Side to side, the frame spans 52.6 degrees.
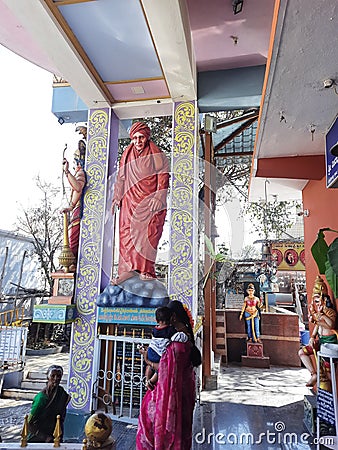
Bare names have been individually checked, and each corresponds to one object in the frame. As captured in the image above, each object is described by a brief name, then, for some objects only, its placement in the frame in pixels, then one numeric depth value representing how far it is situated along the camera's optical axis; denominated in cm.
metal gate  352
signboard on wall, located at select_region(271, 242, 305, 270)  1209
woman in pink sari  222
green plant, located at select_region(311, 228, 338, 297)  279
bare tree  938
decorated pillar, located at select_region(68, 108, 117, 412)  392
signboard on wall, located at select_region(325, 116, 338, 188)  265
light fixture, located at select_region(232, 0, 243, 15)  360
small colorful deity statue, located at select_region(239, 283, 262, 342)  691
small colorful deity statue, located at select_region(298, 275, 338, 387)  347
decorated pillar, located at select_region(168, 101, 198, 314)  388
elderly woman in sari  191
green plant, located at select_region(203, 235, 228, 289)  525
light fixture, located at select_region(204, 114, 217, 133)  470
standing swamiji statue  396
